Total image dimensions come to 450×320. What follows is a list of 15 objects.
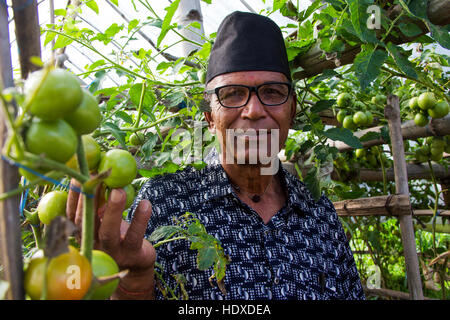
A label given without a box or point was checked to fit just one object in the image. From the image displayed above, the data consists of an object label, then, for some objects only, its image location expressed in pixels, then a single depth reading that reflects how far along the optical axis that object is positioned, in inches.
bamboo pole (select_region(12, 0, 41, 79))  14.6
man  48.9
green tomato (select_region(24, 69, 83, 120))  12.7
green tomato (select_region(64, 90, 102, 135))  15.0
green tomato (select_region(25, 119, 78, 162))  13.1
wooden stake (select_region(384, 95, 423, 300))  67.3
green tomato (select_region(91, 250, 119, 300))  14.0
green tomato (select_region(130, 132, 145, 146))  55.9
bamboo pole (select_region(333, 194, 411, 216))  69.4
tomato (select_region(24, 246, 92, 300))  13.1
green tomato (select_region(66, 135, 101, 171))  20.6
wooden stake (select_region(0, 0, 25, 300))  12.4
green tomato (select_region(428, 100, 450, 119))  77.4
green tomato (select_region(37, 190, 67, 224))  23.8
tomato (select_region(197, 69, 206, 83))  60.6
